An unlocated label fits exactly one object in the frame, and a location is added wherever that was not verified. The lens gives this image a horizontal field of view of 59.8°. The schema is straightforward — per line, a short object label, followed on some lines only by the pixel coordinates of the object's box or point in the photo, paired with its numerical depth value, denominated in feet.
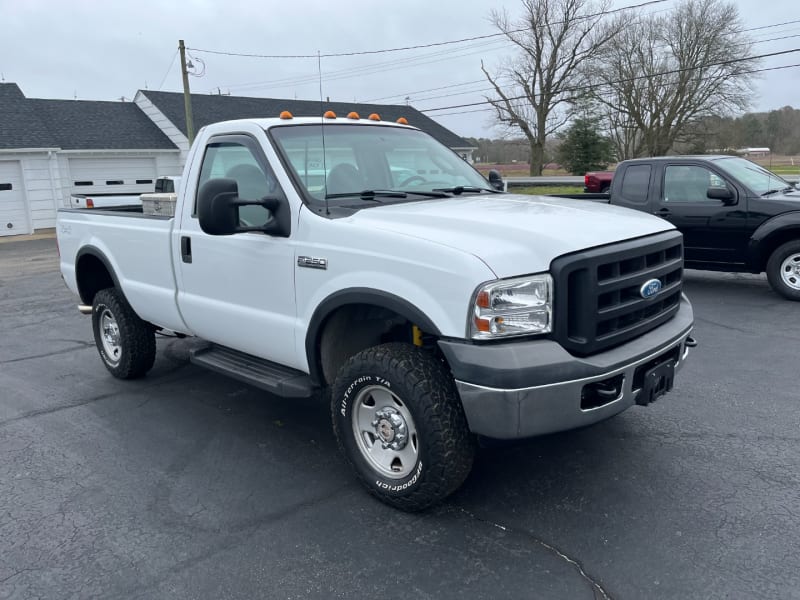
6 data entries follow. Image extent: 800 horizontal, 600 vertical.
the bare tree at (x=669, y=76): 123.54
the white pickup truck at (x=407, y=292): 10.46
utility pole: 82.58
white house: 78.59
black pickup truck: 27.96
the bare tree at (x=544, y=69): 137.69
